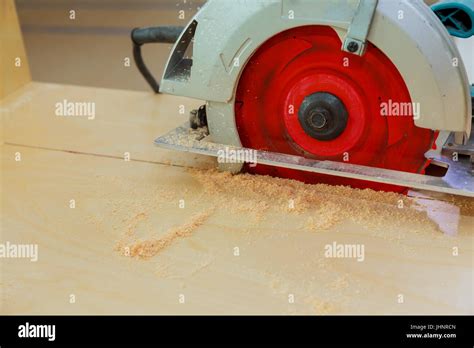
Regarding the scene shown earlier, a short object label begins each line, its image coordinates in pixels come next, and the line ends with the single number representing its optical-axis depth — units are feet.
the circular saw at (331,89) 2.36
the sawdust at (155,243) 2.39
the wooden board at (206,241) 2.24
